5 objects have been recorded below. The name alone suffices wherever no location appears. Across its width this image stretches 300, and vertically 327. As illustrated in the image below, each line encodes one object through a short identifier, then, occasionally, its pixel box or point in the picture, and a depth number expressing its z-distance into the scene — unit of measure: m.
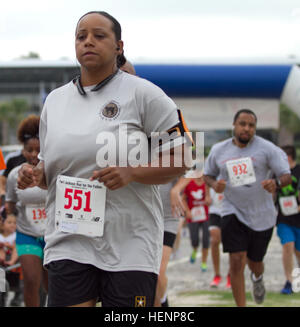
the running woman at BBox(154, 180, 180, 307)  10.68
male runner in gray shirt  11.45
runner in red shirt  20.07
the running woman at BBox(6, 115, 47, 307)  10.10
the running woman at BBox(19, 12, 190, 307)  5.67
